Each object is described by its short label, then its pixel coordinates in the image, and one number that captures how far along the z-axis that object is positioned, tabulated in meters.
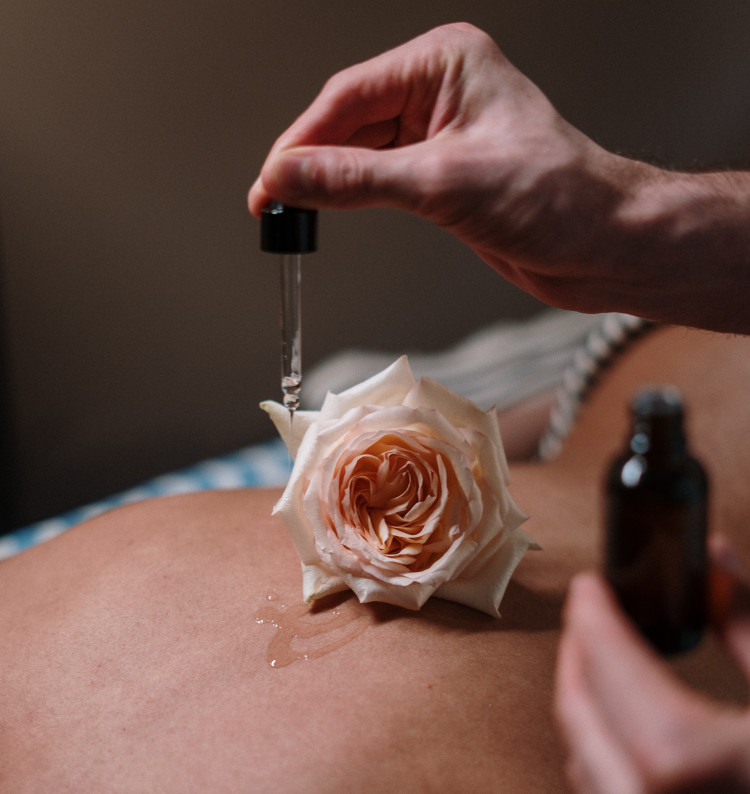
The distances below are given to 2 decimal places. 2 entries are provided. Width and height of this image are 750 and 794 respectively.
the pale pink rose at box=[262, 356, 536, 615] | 0.68
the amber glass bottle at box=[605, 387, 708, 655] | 0.42
